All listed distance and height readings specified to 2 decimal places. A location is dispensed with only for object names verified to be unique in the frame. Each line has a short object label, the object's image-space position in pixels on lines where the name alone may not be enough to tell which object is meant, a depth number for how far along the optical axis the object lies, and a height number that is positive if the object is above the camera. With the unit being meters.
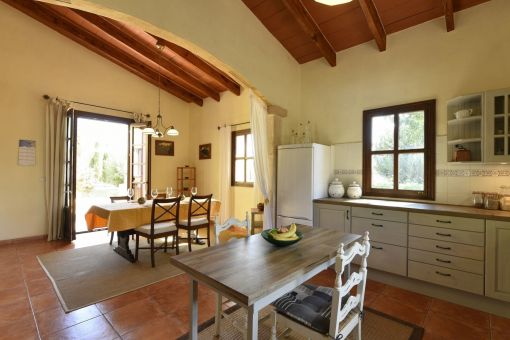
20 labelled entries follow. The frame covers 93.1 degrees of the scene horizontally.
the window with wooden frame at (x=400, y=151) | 3.04 +0.25
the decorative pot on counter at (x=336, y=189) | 3.47 -0.29
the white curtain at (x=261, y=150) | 3.53 +0.28
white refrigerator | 3.29 -0.15
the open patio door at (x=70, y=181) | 4.33 -0.24
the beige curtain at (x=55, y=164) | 4.39 +0.07
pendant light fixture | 3.95 +0.63
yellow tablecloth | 3.17 -0.65
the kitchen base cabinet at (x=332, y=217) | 3.06 -0.63
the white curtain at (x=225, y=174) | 5.40 -0.12
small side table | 3.69 -0.84
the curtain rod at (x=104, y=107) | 4.38 +1.28
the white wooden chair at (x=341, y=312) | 1.19 -0.78
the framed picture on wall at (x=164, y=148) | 5.97 +0.52
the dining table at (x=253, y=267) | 1.11 -0.54
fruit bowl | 1.61 -0.49
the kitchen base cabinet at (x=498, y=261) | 2.15 -0.83
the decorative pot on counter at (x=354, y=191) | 3.39 -0.31
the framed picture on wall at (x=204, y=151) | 5.98 +0.44
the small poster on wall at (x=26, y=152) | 4.24 +0.28
